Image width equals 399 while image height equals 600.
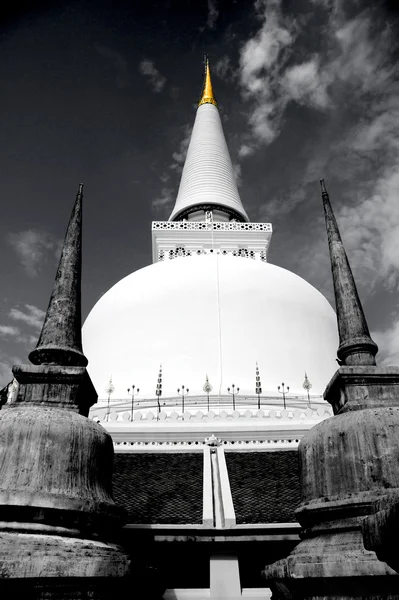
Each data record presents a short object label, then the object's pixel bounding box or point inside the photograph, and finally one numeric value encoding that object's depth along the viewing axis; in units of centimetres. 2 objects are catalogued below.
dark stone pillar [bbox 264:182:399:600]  354
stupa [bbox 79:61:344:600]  736
